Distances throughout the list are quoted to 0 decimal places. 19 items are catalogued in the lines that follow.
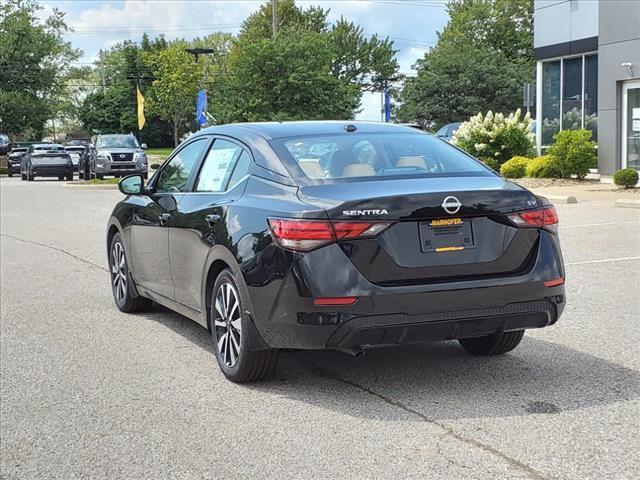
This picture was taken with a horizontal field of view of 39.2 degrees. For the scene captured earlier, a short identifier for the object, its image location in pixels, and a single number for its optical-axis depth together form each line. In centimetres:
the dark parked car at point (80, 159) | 3785
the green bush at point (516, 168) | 2462
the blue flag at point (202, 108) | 3568
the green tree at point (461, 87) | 6241
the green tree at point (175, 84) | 7550
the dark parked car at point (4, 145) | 6183
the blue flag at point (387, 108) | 5234
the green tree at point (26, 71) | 6950
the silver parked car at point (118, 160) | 3425
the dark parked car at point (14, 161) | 4972
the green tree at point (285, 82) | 5194
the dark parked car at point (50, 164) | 3994
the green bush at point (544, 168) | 2395
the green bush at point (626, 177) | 2088
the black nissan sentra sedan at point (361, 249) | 494
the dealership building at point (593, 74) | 2350
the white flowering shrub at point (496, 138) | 2559
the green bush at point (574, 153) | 2358
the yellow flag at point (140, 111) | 4234
